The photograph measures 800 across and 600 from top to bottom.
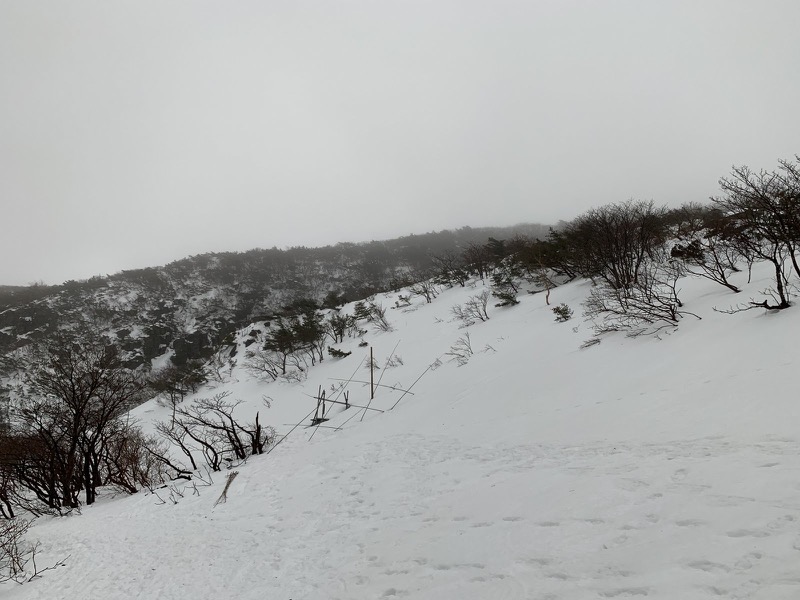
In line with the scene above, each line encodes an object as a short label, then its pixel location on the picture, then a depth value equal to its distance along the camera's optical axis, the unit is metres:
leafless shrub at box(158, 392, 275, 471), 13.61
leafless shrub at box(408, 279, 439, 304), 42.41
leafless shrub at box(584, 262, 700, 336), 10.72
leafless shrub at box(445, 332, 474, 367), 18.61
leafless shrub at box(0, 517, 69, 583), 6.40
